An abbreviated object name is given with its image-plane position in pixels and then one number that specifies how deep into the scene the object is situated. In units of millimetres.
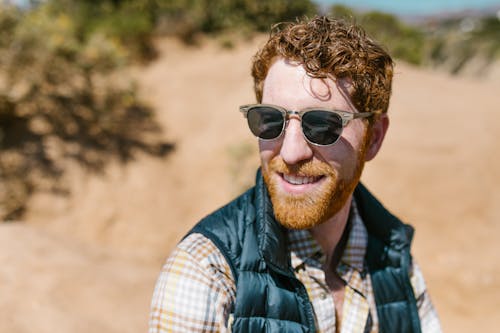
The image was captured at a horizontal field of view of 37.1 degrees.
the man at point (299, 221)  802
